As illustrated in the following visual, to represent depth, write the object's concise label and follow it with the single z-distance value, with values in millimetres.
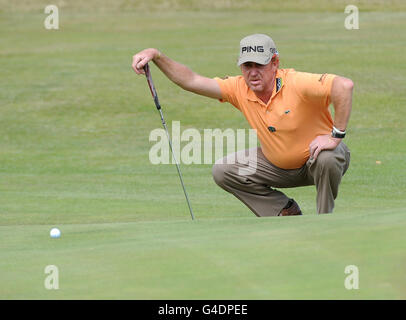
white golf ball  9969
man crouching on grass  13141
